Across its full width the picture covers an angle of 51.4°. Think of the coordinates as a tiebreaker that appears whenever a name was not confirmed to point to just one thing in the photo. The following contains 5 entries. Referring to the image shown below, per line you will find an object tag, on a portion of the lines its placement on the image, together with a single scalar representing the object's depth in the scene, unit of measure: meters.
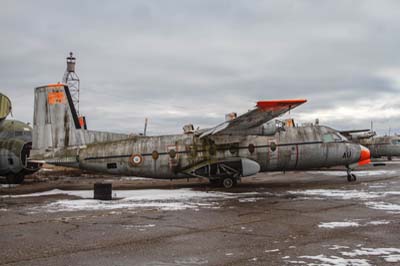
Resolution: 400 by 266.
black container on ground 16.34
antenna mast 74.57
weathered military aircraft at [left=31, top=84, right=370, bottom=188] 19.95
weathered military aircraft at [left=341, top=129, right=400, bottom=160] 55.01
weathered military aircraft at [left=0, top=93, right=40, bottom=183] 23.09
